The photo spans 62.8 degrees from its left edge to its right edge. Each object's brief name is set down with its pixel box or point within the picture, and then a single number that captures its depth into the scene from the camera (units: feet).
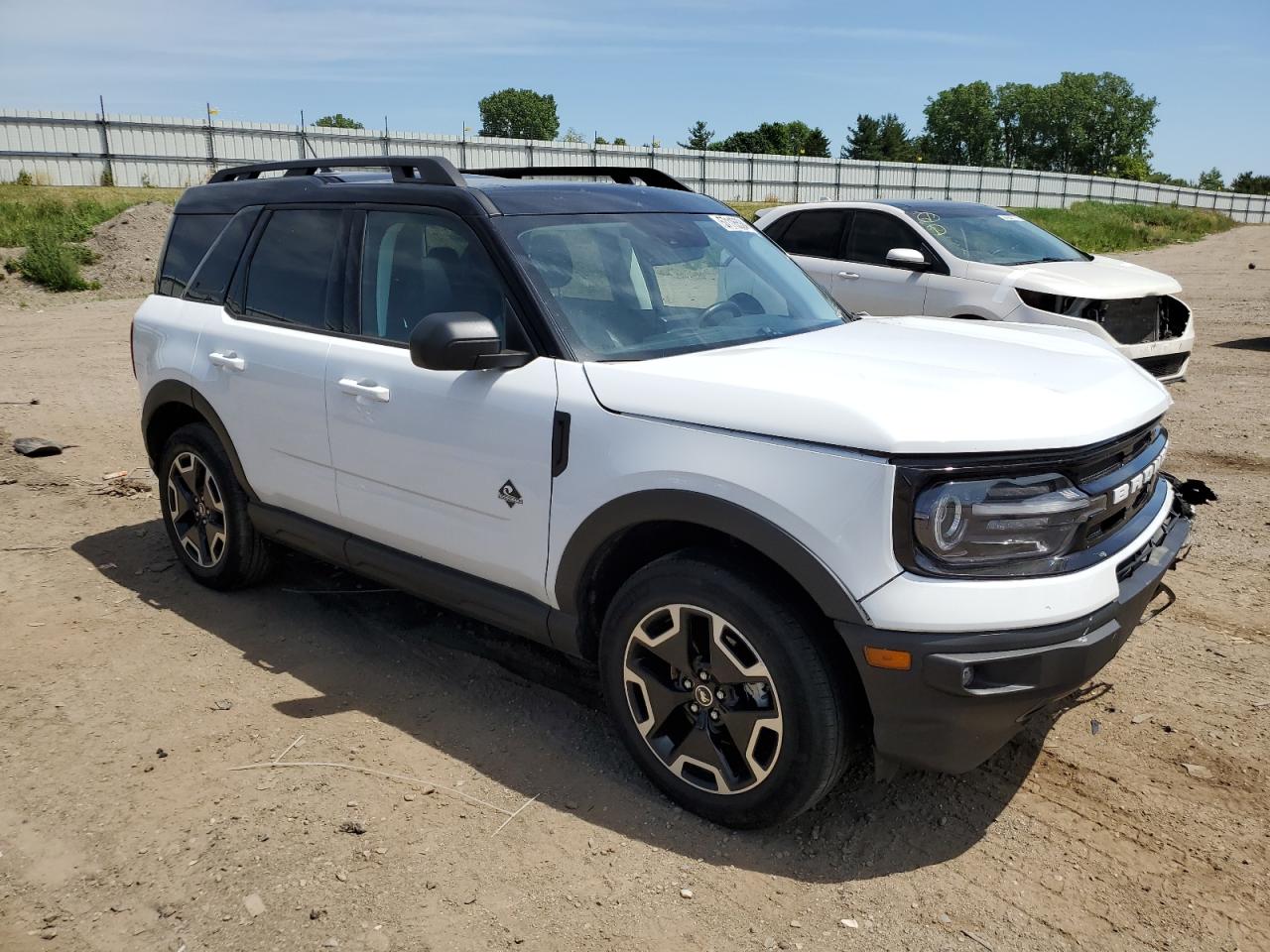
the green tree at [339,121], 416.87
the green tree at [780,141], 336.90
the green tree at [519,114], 491.31
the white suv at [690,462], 8.73
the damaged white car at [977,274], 27.61
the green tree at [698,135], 274.57
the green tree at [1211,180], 365.61
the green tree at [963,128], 485.15
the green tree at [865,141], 406.21
